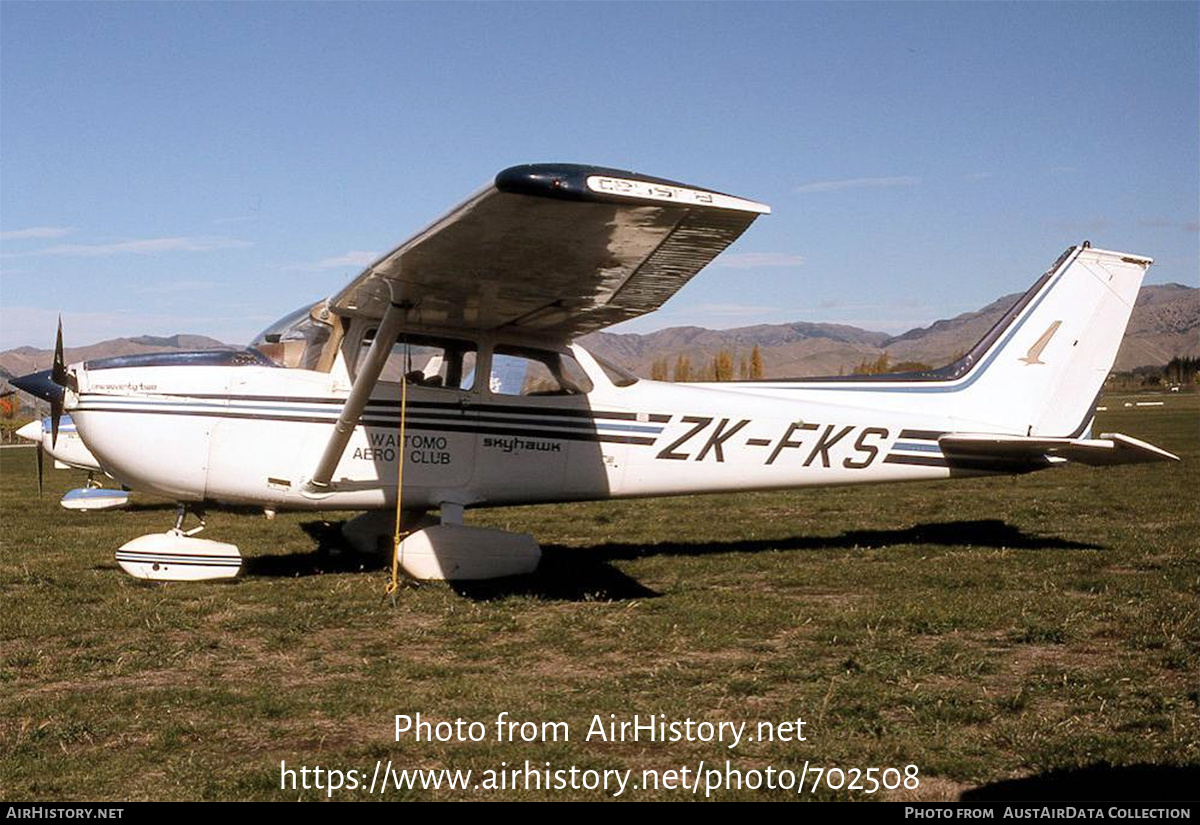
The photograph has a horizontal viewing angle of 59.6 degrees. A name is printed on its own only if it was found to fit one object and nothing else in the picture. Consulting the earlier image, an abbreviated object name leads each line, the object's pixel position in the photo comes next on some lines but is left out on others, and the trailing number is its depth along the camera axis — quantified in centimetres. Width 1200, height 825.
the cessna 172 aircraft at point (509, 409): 725
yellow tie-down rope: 727
